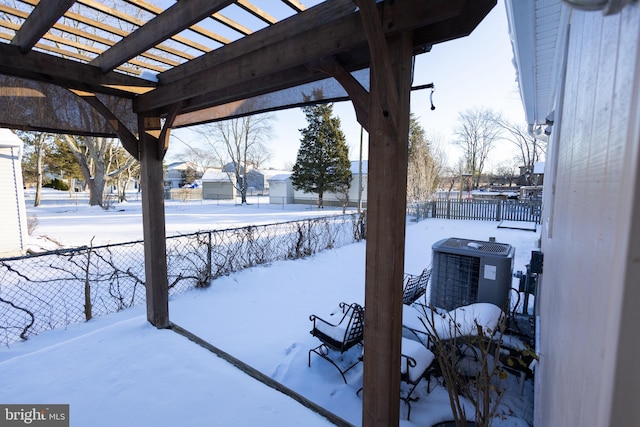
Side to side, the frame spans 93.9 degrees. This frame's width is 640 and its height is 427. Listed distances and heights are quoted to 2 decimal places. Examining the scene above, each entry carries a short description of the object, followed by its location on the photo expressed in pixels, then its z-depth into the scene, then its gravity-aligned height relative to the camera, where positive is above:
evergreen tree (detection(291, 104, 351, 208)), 20.41 +2.25
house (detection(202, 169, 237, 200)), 30.45 -0.28
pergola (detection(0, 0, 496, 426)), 1.57 +0.83
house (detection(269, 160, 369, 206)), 22.50 -0.66
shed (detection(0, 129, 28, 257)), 7.63 -0.44
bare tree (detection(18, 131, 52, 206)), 17.75 +2.32
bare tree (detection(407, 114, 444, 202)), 15.43 +1.12
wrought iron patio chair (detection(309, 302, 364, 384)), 2.83 -1.45
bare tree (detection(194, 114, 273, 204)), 22.58 +3.67
